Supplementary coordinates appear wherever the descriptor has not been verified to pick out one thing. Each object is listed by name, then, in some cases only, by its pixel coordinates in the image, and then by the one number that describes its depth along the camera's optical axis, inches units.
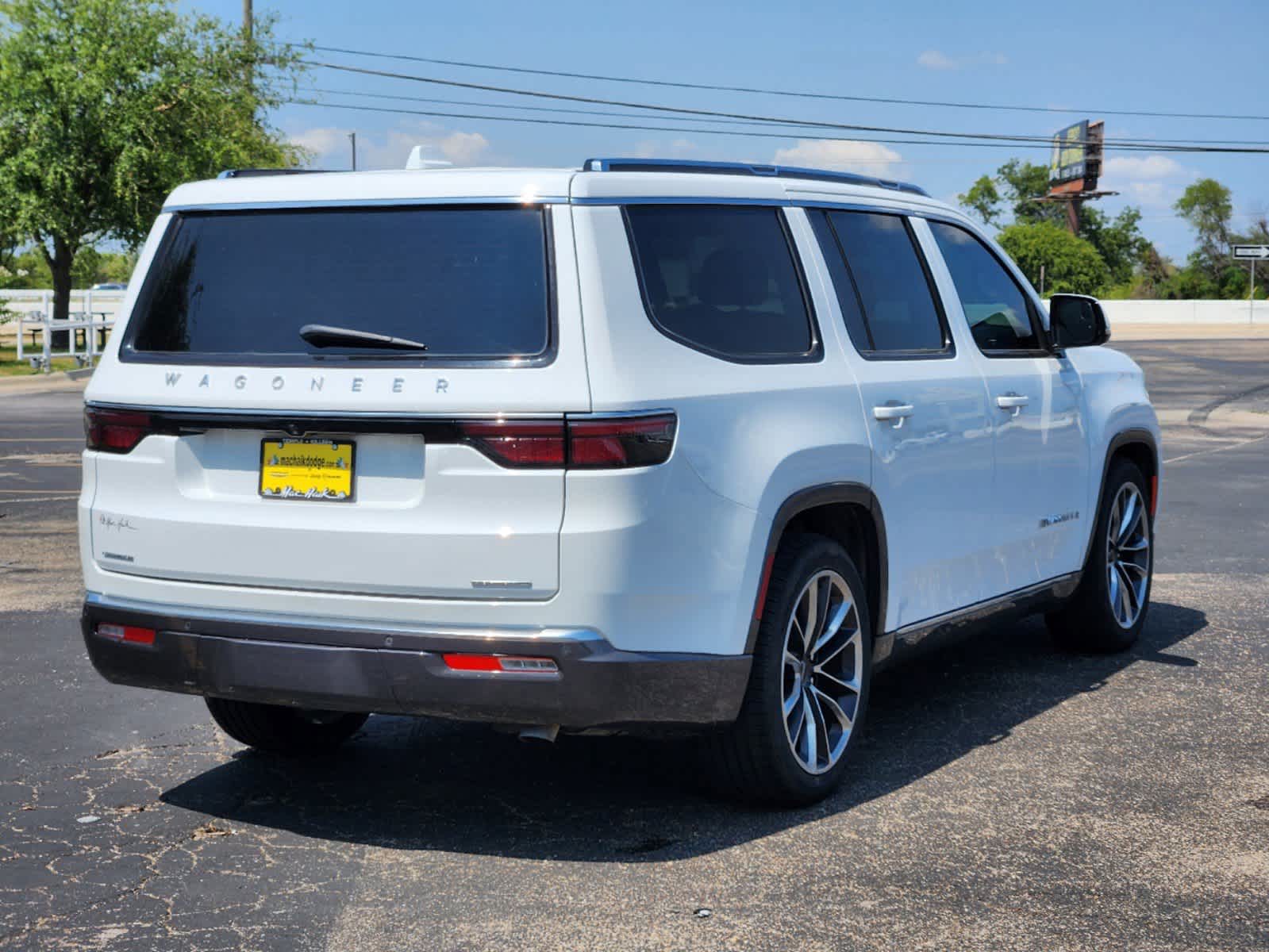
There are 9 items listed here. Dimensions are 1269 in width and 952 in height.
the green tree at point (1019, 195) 5876.0
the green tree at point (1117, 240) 5718.5
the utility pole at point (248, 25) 1732.3
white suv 168.9
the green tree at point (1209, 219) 5644.7
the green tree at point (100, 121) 1546.5
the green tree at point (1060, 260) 4483.3
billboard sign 4938.5
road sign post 4414.4
